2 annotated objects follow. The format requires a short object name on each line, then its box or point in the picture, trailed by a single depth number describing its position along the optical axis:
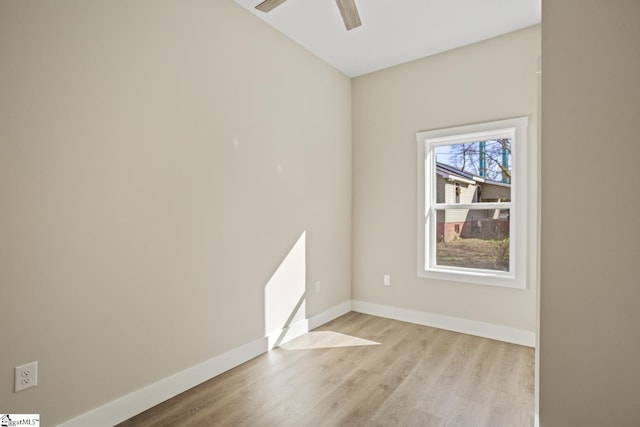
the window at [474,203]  3.10
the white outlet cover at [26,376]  1.57
